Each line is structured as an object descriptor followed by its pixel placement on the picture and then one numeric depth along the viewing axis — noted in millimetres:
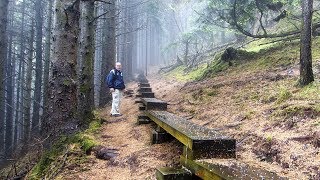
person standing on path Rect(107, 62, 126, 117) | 10336
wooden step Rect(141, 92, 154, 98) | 12205
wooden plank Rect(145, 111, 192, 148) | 4129
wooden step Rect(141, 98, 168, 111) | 8164
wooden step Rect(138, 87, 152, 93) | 13844
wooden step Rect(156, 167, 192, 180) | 3908
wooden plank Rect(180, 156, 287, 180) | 3080
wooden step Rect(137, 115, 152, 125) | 8070
